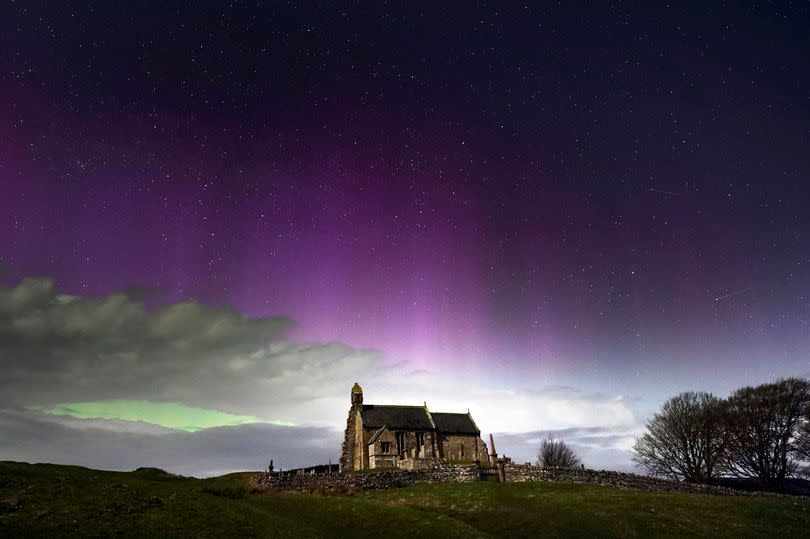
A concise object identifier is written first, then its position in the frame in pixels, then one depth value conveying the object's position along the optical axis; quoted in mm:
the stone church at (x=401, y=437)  84875
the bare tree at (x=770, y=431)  71375
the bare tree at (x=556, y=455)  100188
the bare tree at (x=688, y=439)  74750
